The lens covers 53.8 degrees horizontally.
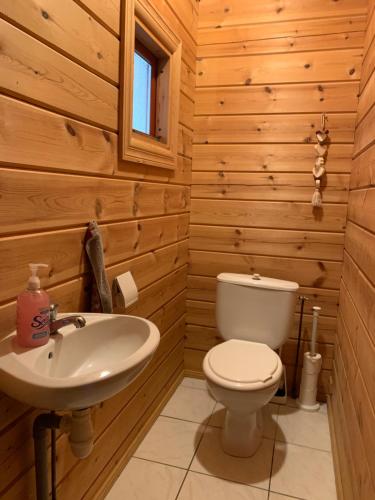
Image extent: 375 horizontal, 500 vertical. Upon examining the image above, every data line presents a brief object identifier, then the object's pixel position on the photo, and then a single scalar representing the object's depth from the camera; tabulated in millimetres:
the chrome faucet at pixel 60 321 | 1025
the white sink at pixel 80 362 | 821
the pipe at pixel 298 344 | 2299
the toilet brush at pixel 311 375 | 2236
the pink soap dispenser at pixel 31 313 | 932
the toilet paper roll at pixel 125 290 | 1476
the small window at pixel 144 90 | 1777
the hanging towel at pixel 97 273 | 1273
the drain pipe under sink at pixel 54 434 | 1025
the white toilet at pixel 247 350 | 1678
